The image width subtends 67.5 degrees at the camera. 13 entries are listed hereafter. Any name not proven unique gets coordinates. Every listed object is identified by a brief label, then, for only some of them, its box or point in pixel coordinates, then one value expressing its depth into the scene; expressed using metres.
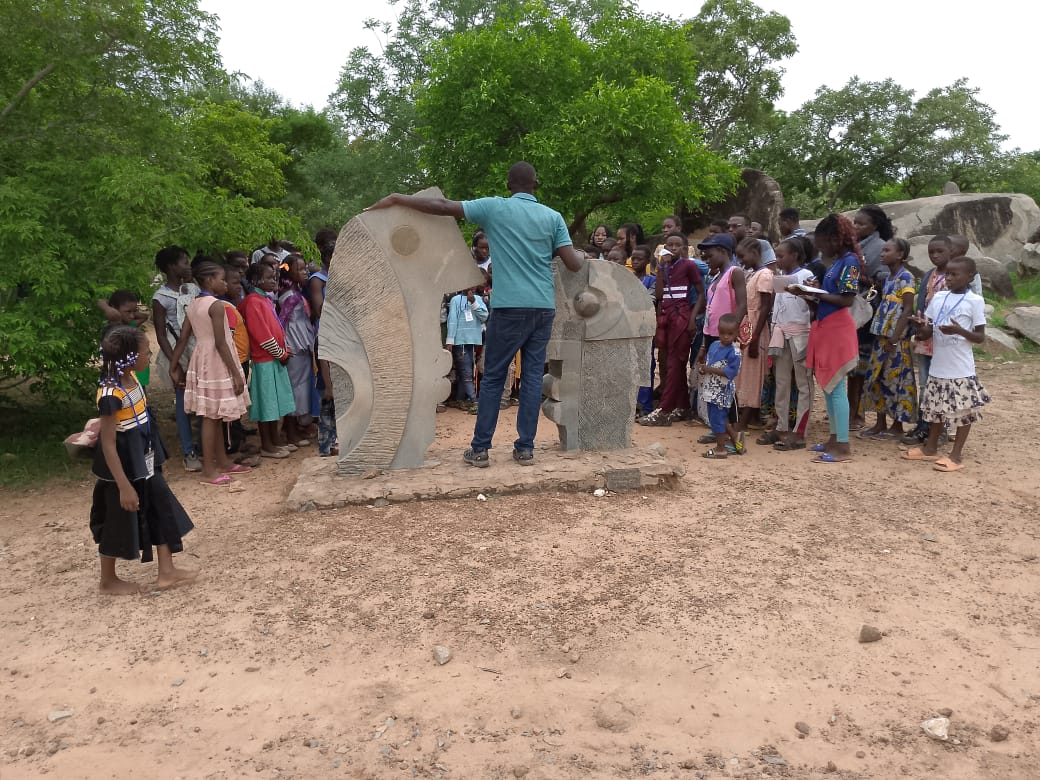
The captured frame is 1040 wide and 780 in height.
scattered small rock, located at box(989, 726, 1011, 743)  2.69
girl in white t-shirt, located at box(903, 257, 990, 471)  5.52
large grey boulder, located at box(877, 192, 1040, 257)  14.34
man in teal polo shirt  4.91
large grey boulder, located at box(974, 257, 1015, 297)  13.21
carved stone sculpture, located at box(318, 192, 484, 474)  5.09
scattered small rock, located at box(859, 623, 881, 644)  3.31
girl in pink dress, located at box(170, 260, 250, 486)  5.47
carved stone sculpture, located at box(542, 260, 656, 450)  5.52
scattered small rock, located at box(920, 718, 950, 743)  2.70
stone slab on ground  4.94
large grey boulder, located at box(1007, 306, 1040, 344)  10.75
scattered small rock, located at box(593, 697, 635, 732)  2.76
